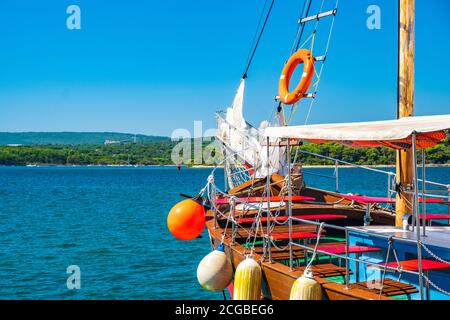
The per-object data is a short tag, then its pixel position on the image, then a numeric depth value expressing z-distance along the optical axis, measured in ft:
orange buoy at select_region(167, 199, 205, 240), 37.24
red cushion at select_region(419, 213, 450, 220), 42.13
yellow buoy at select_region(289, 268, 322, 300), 26.58
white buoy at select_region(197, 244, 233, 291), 34.68
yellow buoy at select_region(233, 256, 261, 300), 31.50
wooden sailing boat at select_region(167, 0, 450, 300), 26.48
